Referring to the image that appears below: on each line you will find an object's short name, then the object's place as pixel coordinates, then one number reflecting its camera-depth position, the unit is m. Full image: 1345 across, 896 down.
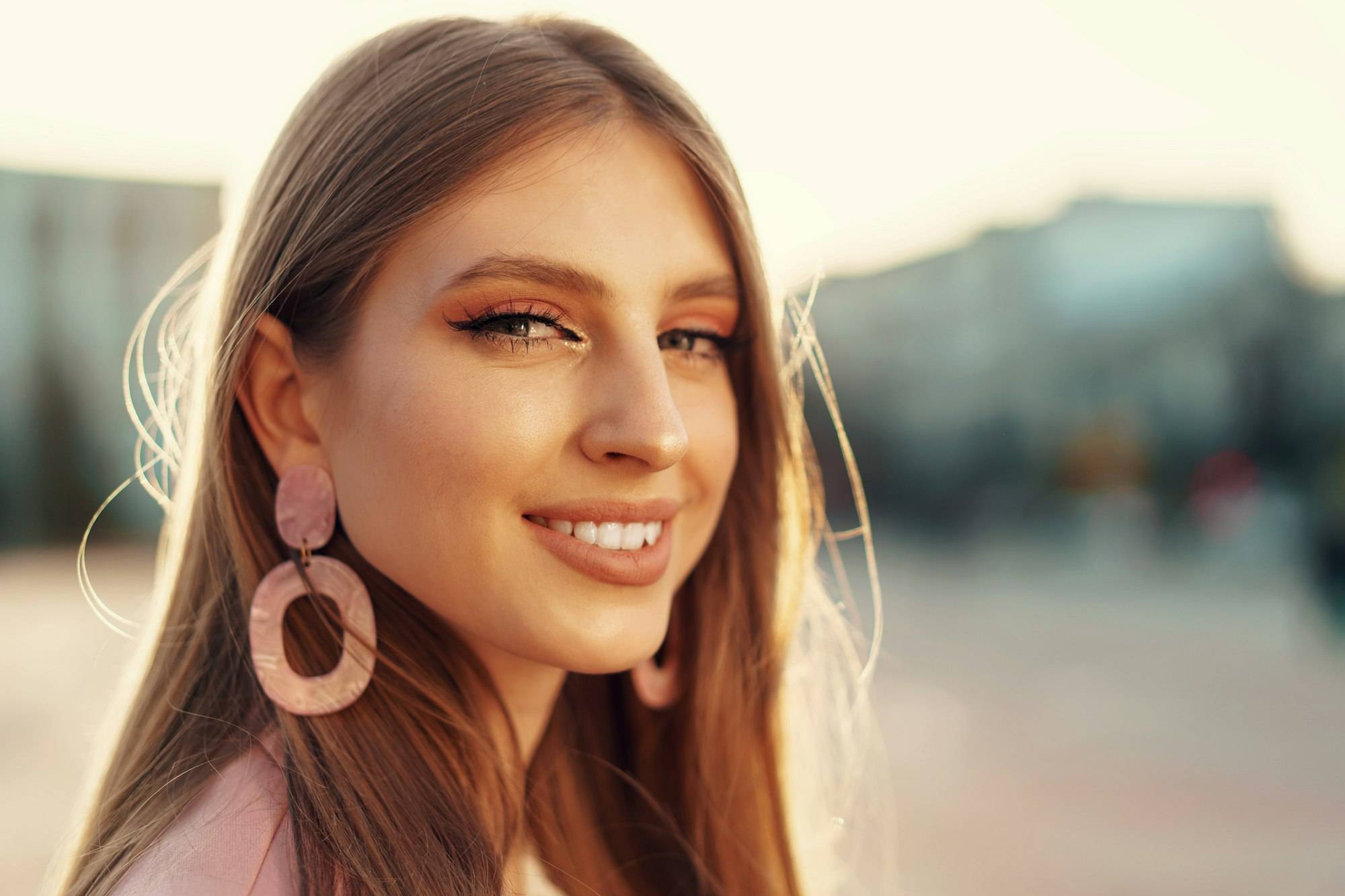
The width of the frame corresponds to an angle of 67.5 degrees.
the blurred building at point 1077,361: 17.83
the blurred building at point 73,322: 20.03
